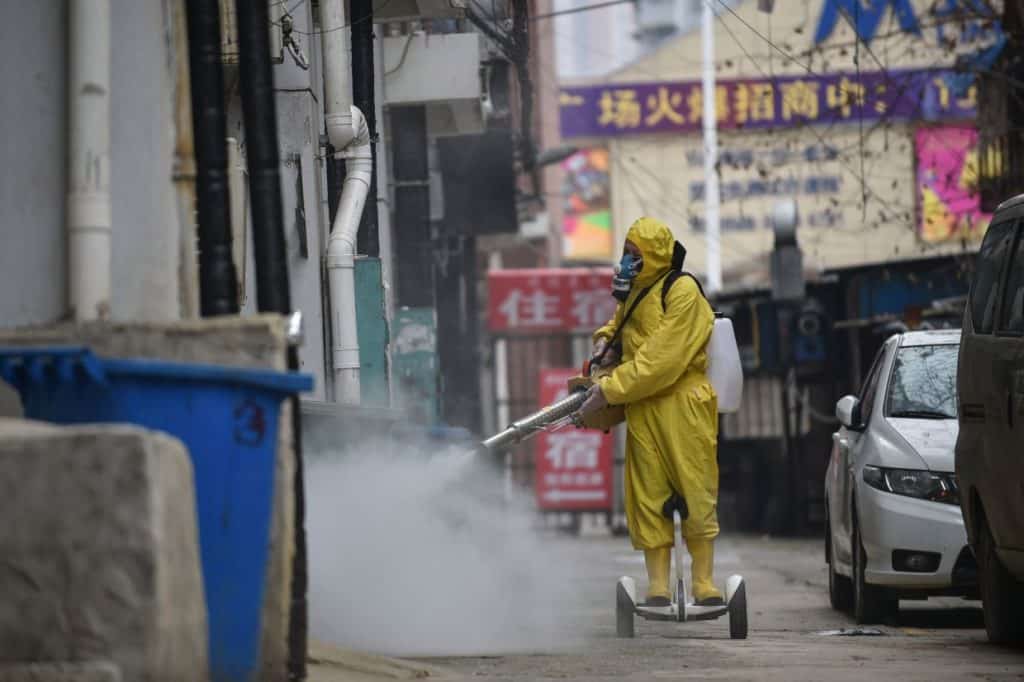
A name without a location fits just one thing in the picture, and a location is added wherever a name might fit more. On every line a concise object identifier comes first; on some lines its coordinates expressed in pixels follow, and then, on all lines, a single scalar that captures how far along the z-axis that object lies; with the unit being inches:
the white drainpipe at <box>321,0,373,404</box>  841.7
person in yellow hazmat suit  667.8
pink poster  2800.6
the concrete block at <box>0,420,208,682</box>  339.1
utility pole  2723.7
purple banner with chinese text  2840.1
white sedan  750.1
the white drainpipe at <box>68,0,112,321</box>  432.4
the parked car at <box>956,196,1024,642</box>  602.5
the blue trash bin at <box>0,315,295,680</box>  400.0
